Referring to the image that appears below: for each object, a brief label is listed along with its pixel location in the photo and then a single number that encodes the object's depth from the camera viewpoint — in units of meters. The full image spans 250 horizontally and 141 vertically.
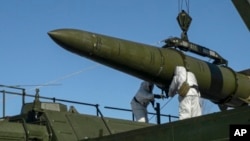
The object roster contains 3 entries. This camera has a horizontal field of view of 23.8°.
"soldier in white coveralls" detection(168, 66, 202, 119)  9.79
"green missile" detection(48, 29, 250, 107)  9.29
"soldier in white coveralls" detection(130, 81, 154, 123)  11.29
